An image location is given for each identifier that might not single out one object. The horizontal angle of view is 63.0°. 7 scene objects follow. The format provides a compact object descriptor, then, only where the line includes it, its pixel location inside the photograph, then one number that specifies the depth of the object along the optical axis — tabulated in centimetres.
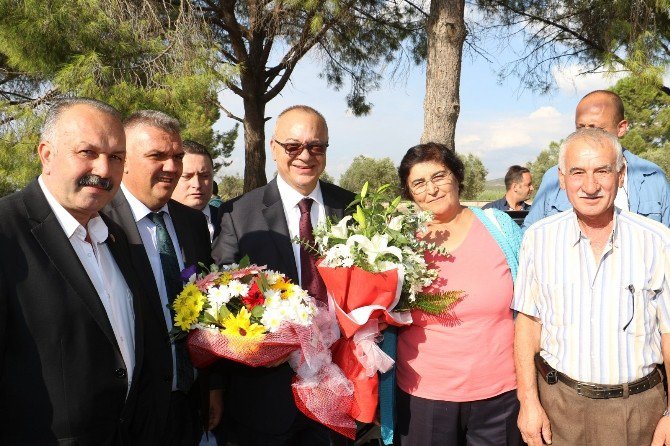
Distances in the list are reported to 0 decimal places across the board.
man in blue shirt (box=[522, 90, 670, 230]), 320
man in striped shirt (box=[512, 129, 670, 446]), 240
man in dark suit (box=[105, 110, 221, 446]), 259
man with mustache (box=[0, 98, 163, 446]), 179
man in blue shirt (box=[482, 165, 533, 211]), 793
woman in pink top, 275
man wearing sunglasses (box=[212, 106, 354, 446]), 270
